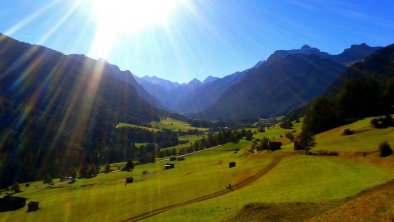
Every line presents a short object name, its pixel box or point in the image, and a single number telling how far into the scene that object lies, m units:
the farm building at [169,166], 141.25
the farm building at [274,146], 108.90
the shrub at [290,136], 134.18
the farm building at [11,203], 107.66
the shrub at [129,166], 182.38
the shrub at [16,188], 167.12
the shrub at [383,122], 94.50
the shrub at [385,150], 61.34
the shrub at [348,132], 98.52
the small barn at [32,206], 94.69
